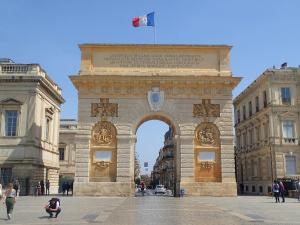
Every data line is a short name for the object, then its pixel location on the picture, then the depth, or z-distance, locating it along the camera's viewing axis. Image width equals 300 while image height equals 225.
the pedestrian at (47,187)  39.74
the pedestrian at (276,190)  26.27
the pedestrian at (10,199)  14.57
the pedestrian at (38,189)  35.74
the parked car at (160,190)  45.65
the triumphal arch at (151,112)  31.36
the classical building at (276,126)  40.19
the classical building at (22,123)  36.25
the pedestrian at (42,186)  36.77
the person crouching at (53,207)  15.08
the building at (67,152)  55.88
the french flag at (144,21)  33.62
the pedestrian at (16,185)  32.03
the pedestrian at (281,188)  26.48
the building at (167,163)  77.81
